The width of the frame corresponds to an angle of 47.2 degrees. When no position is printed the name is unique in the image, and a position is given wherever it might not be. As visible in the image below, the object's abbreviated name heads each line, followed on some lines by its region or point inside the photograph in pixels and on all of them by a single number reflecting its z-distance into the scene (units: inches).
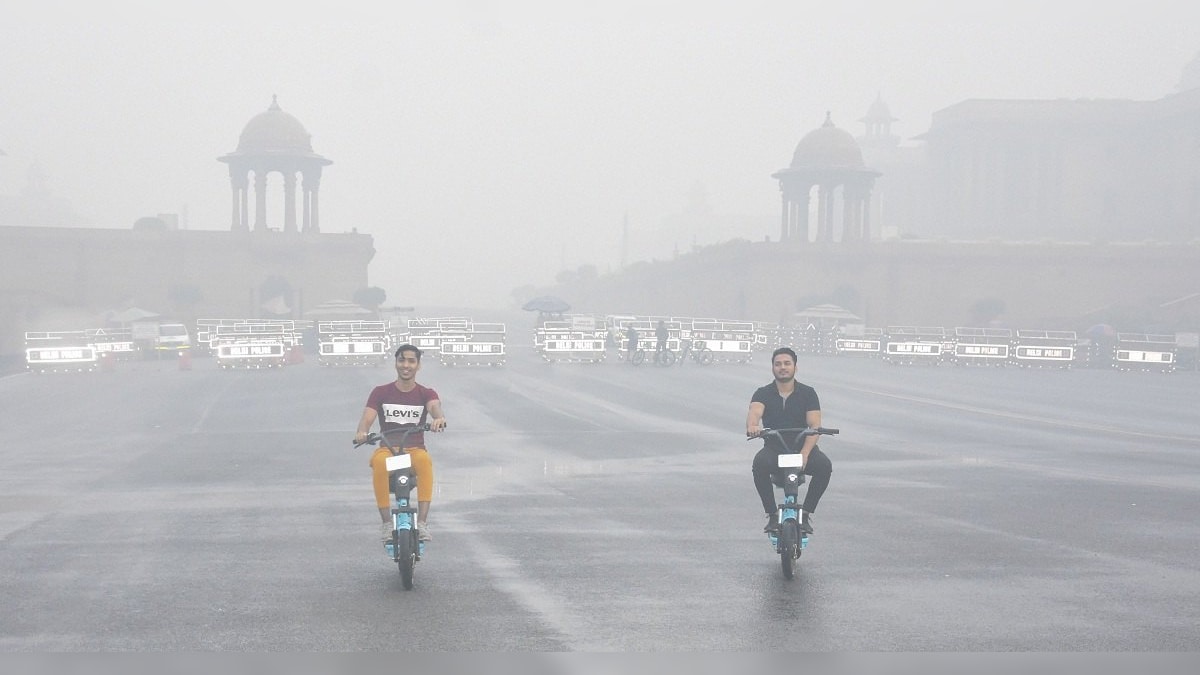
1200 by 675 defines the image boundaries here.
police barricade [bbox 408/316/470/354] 1961.1
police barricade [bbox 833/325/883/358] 2746.1
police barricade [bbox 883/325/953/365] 2319.1
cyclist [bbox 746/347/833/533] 418.6
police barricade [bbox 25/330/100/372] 1850.4
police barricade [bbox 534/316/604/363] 2081.7
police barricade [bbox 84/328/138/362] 2210.9
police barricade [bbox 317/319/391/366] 1935.3
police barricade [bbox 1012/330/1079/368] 2199.8
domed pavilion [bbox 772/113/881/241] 3811.5
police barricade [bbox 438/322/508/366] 1925.4
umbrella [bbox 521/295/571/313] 2513.5
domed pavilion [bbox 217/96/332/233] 3766.2
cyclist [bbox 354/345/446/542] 402.3
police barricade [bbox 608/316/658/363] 2149.4
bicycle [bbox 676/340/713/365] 2147.4
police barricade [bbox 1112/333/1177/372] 2161.7
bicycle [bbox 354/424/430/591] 385.7
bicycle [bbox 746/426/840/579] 405.7
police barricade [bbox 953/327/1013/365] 2262.6
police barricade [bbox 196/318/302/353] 2263.5
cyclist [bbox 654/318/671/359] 2018.9
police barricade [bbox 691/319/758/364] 2214.6
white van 2384.4
